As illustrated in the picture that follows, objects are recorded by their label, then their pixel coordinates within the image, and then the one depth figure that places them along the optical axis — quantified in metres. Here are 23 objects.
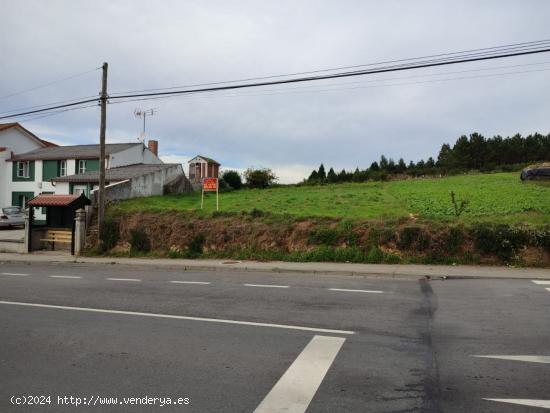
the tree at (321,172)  75.81
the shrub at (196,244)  19.73
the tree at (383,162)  88.46
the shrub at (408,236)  16.09
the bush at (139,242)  21.00
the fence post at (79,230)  22.38
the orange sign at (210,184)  23.89
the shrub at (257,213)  20.98
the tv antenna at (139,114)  45.09
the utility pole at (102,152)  21.19
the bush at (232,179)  54.47
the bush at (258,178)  57.12
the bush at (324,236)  17.42
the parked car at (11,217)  33.06
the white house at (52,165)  40.41
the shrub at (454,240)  15.46
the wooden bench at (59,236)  23.66
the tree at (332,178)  57.36
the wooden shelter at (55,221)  23.56
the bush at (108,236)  21.73
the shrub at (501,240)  14.77
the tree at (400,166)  75.47
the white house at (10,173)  42.59
